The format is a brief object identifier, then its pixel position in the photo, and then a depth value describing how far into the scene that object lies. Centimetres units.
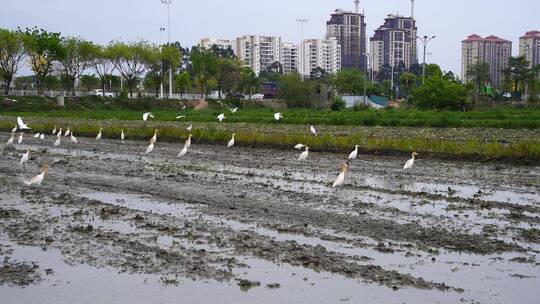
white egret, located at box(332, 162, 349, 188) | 1412
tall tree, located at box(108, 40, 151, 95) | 7656
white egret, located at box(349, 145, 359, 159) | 1999
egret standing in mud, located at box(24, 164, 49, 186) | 1450
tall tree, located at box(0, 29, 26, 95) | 6512
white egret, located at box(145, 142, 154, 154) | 2364
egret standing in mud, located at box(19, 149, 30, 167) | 1884
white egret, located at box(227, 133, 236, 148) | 2638
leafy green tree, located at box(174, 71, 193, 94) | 9500
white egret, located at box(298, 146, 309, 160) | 2066
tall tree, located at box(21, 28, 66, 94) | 6731
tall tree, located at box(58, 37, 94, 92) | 7288
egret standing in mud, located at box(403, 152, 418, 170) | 1755
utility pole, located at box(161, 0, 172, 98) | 7807
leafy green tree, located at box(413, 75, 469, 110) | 5456
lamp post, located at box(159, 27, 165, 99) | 8097
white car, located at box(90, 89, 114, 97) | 7800
